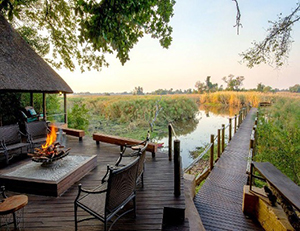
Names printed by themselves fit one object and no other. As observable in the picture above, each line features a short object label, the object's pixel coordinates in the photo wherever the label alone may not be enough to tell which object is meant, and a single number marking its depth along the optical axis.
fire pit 2.96
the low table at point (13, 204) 1.67
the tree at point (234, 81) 47.22
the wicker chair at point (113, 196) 1.63
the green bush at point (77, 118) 9.79
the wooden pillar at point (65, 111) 7.94
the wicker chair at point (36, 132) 4.25
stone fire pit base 2.56
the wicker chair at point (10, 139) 3.63
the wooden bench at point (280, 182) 2.04
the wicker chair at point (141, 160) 2.37
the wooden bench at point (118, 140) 4.20
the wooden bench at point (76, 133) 5.68
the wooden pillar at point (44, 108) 7.17
